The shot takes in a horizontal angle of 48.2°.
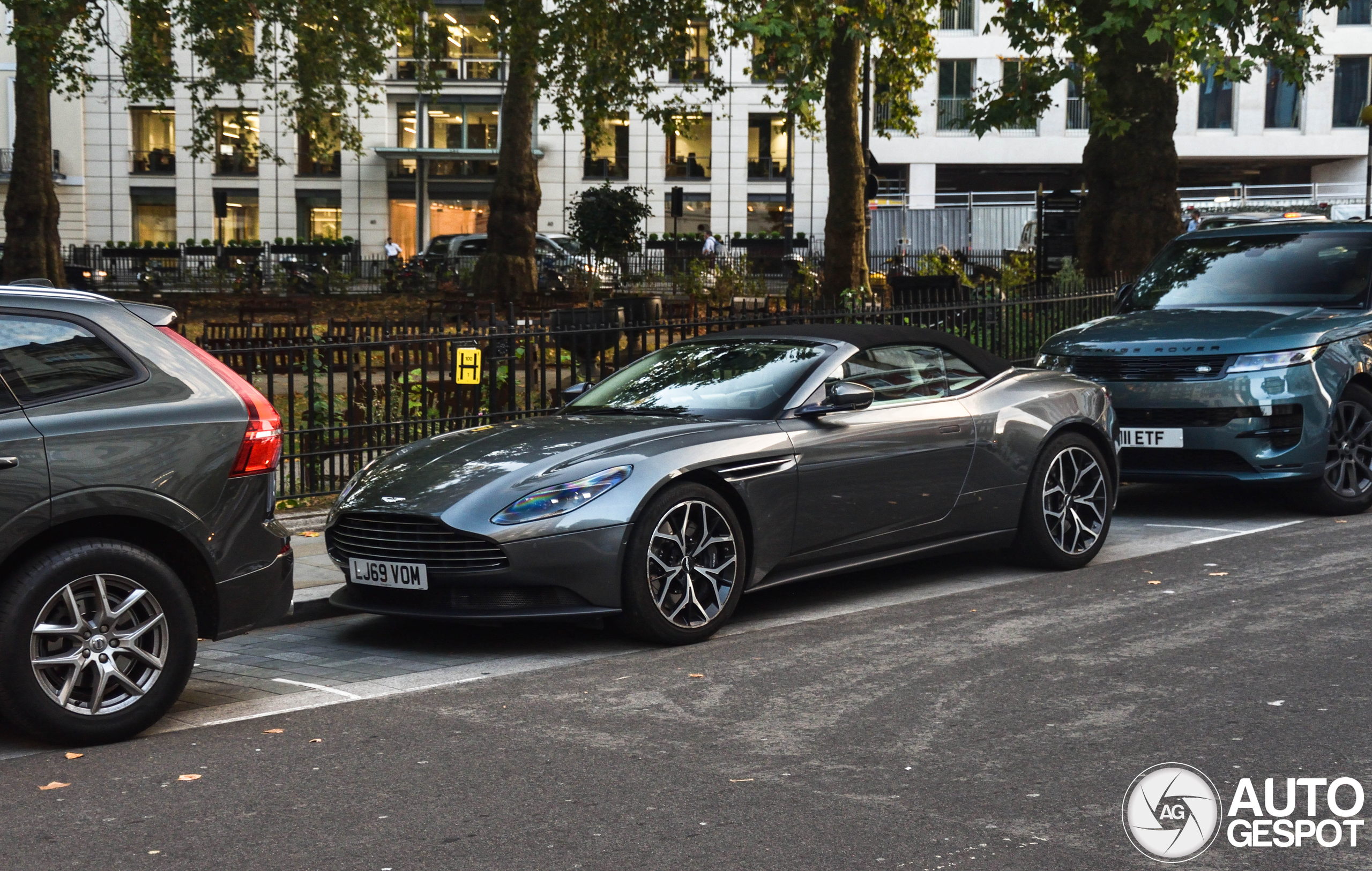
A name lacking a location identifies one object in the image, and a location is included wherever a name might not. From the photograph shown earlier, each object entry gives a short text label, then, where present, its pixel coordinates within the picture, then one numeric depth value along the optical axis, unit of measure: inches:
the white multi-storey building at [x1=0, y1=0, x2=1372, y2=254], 2258.9
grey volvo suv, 198.1
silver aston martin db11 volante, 250.2
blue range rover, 374.9
